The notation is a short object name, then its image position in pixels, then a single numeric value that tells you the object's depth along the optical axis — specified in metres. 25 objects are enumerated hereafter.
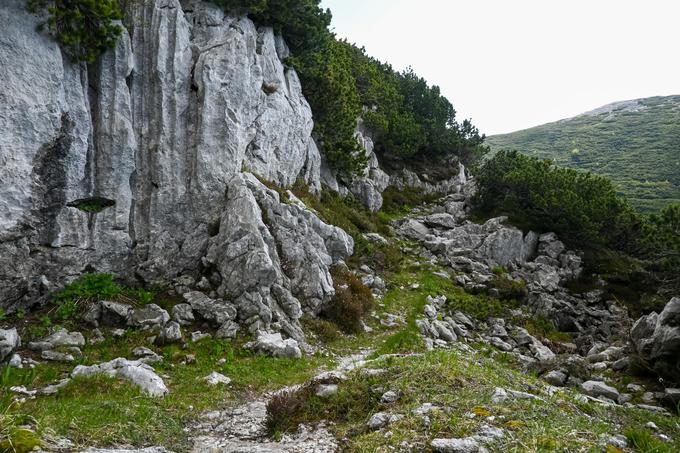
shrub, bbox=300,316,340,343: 17.84
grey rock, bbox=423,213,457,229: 39.09
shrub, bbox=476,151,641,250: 32.69
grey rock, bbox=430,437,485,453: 6.19
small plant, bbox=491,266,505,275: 30.67
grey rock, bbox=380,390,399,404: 8.77
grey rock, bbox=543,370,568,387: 15.49
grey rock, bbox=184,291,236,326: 16.39
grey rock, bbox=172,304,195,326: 16.08
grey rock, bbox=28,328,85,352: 13.47
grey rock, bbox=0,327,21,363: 12.21
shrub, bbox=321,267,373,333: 19.34
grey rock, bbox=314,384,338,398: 9.78
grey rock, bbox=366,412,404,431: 7.65
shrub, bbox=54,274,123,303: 16.14
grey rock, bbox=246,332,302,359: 15.17
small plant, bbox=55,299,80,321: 15.26
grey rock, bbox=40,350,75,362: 12.98
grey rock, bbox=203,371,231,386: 12.29
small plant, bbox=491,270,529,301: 27.36
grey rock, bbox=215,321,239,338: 15.64
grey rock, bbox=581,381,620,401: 14.40
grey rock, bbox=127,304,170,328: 15.53
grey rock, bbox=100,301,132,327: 15.64
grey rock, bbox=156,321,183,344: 14.73
